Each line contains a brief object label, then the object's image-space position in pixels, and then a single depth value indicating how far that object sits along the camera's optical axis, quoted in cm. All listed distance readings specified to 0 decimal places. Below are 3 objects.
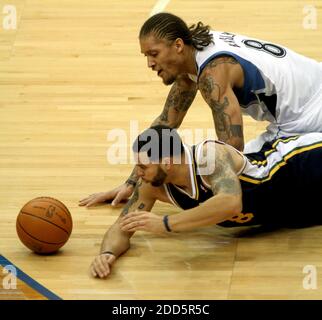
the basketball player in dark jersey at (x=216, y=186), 1361
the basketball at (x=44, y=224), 1397
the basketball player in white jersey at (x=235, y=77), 1447
